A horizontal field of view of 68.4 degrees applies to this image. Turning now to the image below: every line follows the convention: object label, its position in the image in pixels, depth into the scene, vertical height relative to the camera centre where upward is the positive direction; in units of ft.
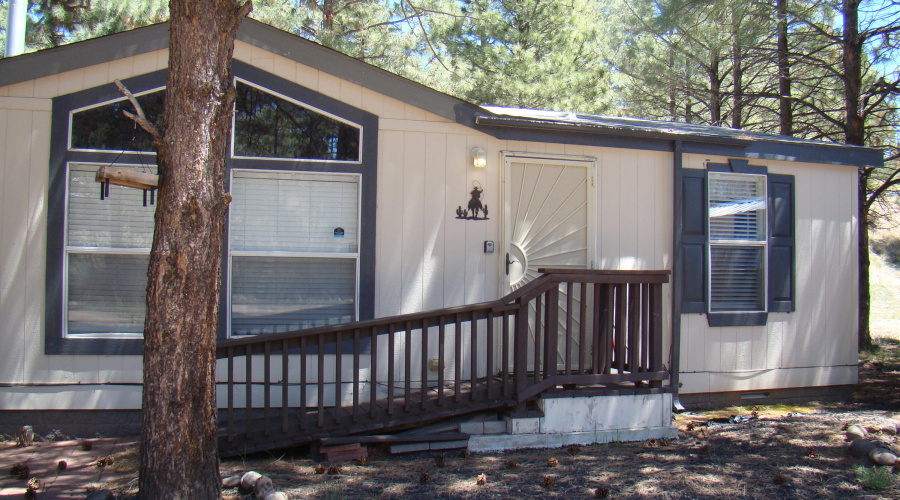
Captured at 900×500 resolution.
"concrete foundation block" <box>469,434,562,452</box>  14.82 -4.07
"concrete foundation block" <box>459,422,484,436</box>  15.16 -3.81
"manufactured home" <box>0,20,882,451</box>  15.39 +0.25
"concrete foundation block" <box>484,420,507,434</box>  15.21 -3.81
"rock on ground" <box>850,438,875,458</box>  13.58 -3.71
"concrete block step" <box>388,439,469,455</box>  14.62 -4.14
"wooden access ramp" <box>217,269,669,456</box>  14.26 -2.57
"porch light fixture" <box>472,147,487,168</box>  17.49 +2.74
